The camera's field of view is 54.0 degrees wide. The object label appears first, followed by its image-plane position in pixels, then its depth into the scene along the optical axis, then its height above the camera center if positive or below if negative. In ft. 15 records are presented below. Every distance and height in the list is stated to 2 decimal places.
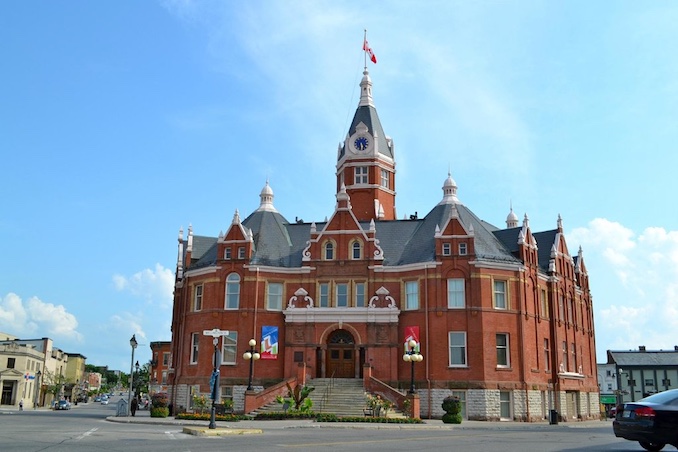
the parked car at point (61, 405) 248.32 -9.45
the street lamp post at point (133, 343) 154.71 +8.57
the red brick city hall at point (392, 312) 150.71 +16.78
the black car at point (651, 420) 50.98 -2.44
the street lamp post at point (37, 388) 290.07 -4.00
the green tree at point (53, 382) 316.40 -1.46
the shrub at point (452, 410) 128.26 -4.69
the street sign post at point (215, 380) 86.16 +0.21
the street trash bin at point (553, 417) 137.28 -6.06
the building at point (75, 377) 402.44 +1.48
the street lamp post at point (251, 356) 135.13 +5.18
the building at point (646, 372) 324.80 +7.98
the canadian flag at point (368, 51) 209.56 +102.60
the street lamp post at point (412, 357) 130.72 +5.34
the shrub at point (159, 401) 147.79 -4.39
